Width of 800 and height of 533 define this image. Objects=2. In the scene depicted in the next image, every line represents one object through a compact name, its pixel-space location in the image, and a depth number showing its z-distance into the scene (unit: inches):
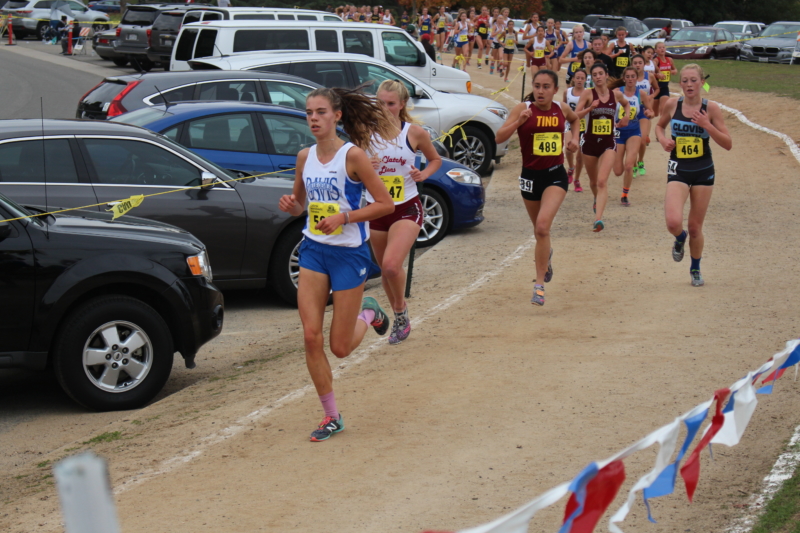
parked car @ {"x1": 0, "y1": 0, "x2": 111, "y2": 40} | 1605.6
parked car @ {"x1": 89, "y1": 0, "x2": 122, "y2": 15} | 2041.2
